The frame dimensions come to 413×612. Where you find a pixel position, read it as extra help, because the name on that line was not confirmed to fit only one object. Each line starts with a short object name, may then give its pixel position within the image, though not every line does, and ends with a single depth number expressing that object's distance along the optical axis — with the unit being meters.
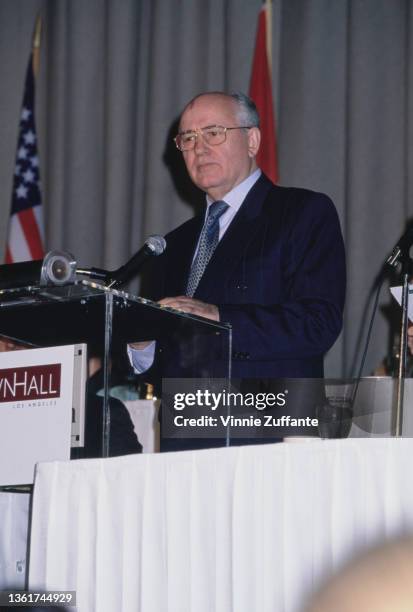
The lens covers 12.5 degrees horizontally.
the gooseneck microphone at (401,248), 5.29
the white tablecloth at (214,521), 3.46
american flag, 11.19
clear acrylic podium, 4.39
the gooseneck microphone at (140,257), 4.73
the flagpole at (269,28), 11.08
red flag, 10.82
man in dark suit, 5.13
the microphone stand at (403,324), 5.14
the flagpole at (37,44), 11.79
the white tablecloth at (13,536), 4.61
